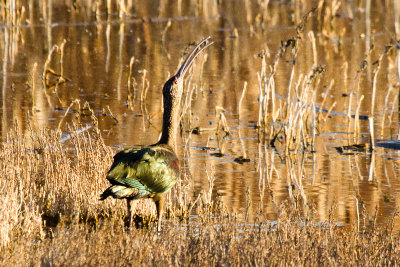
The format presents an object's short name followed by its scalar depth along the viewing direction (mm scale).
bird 14922
